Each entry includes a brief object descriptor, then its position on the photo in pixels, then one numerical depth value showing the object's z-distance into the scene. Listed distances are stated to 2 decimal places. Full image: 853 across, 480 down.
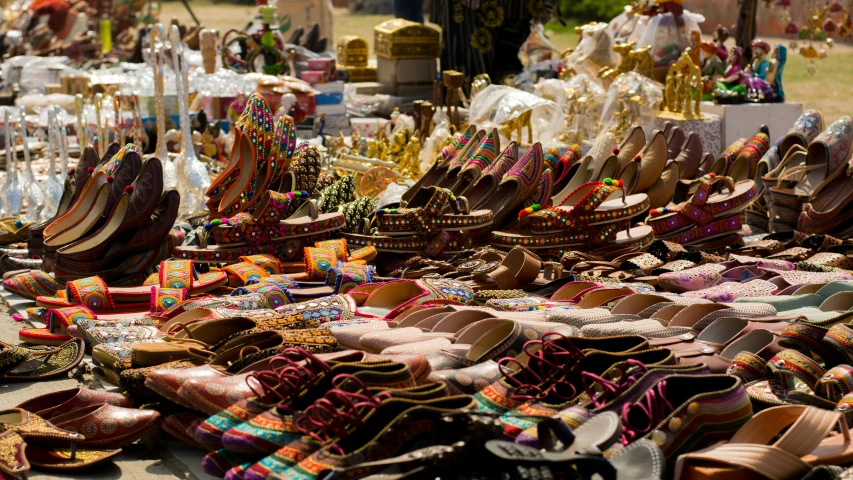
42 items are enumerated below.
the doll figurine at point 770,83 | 6.35
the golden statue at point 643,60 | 6.36
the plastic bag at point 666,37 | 6.75
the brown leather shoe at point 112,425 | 2.46
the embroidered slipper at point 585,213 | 4.05
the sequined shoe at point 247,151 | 4.39
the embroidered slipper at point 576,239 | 4.07
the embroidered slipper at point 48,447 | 2.38
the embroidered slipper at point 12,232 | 4.85
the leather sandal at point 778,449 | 2.01
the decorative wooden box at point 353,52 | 10.59
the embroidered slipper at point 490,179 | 4.37
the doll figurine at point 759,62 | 6.50
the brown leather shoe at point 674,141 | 4.90
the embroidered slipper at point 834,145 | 4.35
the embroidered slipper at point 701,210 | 4.18
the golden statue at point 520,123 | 6.10
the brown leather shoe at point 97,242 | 3.91
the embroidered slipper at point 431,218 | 4.07
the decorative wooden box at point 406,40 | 9.86
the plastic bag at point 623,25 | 7.13
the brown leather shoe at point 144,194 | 3.93
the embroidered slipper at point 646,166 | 4.46
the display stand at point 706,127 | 5.84
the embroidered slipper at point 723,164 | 4.69
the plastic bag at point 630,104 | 5.82
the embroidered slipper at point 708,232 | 4.20
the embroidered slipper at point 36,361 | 3.04
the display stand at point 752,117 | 6.04
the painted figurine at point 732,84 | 6.25
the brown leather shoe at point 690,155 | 4.79
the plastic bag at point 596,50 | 6.98
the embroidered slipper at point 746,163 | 4.64
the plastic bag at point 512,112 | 6.07
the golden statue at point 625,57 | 6.38
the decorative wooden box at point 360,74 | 10.41
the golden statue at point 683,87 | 5.88
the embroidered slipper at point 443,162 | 4.57
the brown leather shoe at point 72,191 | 4.40
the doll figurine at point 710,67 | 6.57
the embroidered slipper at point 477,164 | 4.49
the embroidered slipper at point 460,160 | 4.59
